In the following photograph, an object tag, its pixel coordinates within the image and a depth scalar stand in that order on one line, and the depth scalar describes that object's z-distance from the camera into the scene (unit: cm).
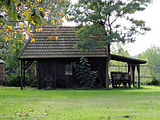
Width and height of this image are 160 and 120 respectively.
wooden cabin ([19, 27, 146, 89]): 2656
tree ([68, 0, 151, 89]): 2438
